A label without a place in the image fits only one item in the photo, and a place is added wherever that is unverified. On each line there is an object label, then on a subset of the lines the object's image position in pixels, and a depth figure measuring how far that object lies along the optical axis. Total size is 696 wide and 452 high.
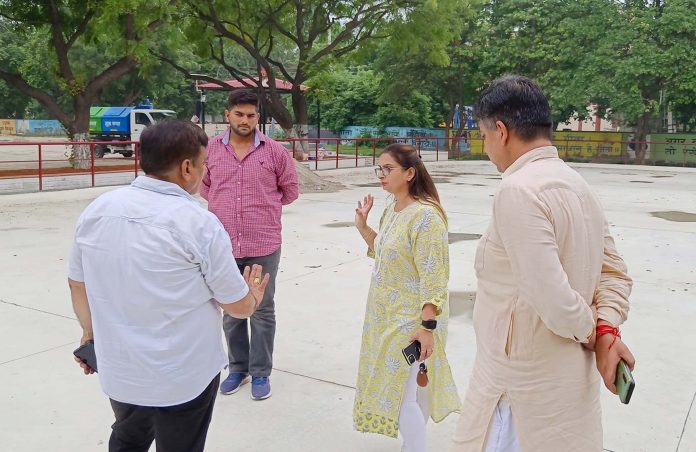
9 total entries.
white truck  27.77
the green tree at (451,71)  29.75
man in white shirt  1.92
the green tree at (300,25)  21.86
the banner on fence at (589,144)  29.95
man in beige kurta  1.64
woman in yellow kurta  2.78
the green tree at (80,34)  17.23
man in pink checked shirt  3.69
